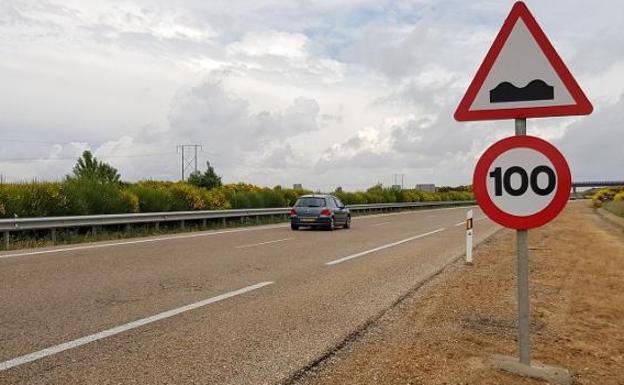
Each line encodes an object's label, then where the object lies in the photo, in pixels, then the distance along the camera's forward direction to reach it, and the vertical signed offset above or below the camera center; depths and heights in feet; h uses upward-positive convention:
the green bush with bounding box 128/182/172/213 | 77.93 +0.14
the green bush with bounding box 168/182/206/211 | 84.64 +0.27
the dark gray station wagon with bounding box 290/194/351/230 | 73.51 -1.95
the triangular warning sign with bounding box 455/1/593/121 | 13.42 +2.85
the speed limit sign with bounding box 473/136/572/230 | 13.11 +0.36
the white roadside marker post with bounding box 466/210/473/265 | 38.58 -3.21
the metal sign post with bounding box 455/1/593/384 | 13.20 +1.92
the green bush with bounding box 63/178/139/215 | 65.10 +0.17
